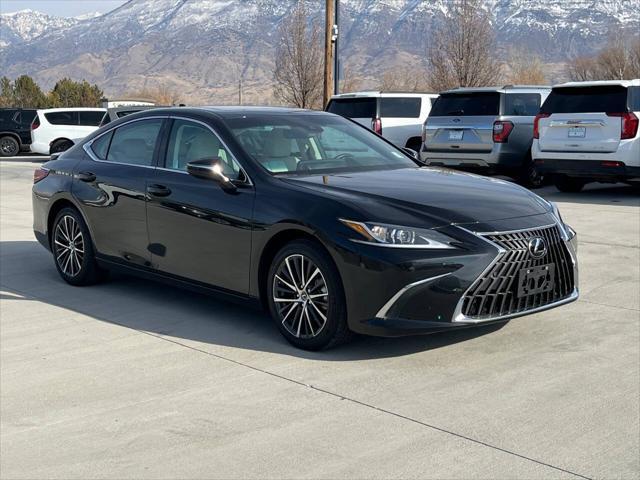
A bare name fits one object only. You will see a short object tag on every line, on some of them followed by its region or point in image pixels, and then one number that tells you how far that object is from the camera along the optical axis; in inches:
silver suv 622.8
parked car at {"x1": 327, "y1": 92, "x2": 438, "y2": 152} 762.8
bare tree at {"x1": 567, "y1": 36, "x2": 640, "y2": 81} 2361.5
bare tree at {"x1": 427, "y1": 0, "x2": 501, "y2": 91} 1579.7
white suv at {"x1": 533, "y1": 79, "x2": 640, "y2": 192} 533.6
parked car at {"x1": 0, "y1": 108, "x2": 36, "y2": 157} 1199.6
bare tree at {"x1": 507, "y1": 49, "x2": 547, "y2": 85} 2454.5
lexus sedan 208.1
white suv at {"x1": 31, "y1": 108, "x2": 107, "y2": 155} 1063.0
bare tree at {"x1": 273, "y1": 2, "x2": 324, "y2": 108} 1619.1
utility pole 1048.8
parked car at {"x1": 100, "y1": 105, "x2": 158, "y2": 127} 889.0
